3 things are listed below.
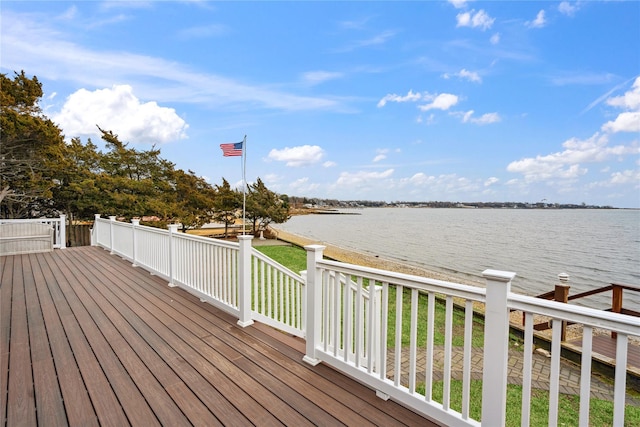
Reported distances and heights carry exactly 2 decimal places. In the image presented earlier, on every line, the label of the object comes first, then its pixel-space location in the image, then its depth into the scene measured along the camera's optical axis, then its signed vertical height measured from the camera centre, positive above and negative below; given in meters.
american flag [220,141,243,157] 8.95 +1.46
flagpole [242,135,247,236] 11.55 +1.17
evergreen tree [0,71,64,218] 10.27 +2.04
